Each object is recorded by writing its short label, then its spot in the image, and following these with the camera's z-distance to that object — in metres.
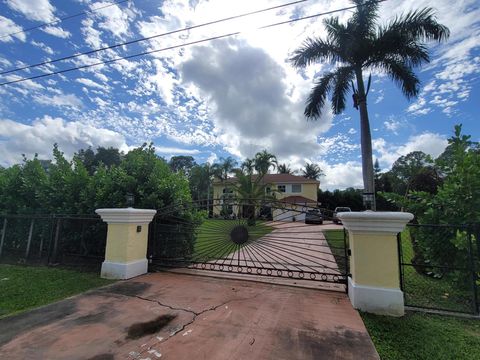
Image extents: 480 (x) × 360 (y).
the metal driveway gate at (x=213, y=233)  5.69
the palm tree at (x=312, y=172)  50.53
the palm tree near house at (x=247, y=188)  19.38
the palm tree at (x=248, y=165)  32.03
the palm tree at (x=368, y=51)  12.05
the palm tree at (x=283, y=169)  49.81
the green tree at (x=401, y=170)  34.85
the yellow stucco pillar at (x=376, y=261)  3.62
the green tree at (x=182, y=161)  61.31
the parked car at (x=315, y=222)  20.28
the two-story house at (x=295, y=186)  34.81
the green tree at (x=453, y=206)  4.26
